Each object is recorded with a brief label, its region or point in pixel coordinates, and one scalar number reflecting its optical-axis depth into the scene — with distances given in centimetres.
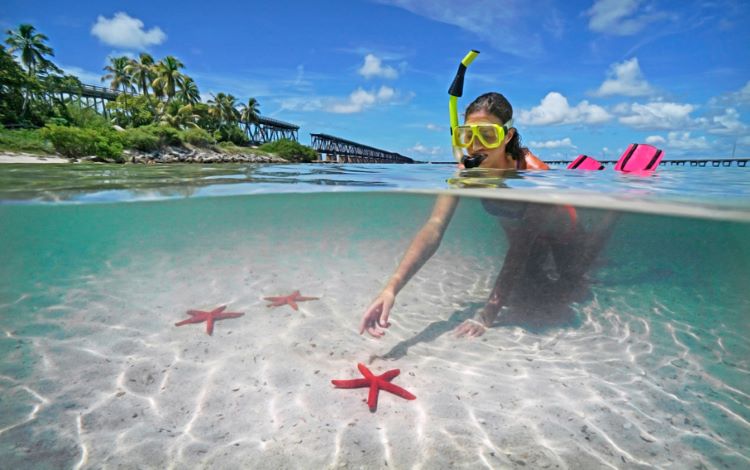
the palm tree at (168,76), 4375
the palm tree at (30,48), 3828
